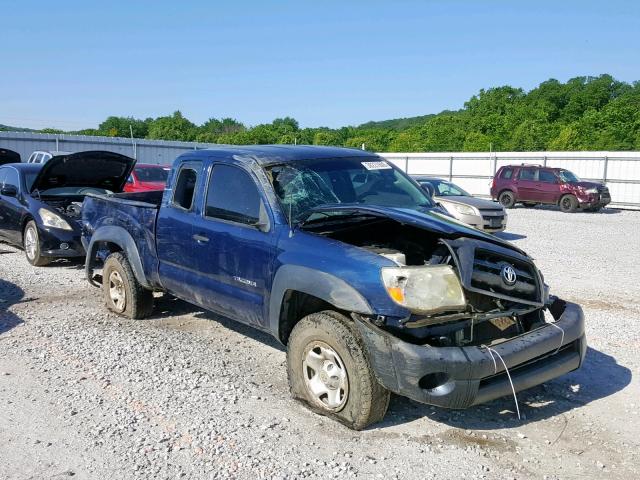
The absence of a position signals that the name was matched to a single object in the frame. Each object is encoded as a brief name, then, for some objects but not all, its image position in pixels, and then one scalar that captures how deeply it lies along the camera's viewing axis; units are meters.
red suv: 22.08
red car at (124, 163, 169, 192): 13.93
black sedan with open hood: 9.71
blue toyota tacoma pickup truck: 3.87
